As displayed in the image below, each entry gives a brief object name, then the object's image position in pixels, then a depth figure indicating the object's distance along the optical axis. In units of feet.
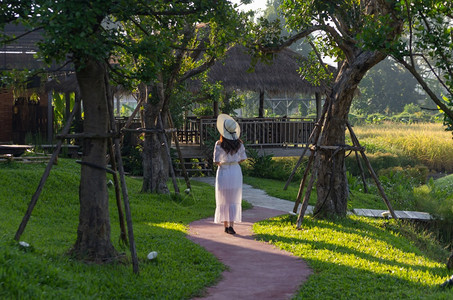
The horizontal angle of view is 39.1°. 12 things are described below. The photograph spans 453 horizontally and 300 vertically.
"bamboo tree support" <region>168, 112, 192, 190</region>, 48.68
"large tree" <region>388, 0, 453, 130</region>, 25.08
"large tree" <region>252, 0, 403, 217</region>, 38.52
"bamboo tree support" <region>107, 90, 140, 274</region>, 24.30
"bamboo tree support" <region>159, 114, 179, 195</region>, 47.44
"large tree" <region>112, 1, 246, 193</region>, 47.06
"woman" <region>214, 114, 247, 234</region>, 35.76
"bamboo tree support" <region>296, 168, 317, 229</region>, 37.09
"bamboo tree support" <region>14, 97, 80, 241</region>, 24.94
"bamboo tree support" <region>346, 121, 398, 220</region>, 40.24
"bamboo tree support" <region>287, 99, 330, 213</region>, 40.43
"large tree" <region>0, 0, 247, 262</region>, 24.02
